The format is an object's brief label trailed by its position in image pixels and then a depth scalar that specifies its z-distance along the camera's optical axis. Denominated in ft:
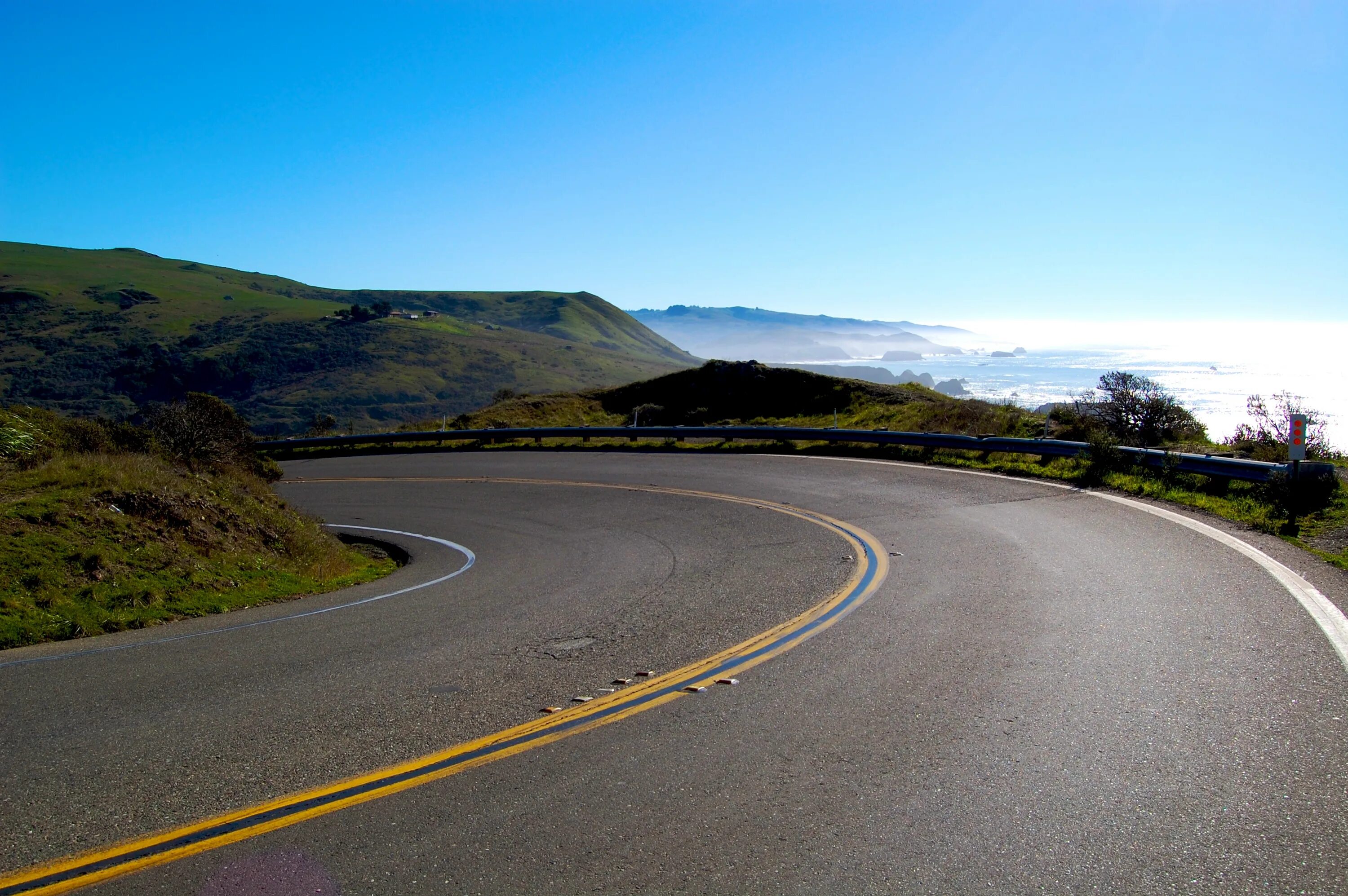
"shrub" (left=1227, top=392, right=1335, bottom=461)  48.47
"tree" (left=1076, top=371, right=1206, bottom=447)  63.21
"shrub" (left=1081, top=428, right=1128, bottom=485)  49.85
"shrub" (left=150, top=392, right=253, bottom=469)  48.08
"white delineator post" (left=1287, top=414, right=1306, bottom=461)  34.65
